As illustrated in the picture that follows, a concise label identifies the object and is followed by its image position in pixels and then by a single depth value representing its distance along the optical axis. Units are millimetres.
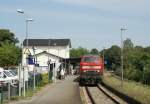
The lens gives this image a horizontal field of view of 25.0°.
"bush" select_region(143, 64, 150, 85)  39297
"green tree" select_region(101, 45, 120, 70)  95358
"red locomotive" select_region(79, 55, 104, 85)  34969
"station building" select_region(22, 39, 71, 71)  101861
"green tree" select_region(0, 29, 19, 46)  97831
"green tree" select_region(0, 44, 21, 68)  75801
